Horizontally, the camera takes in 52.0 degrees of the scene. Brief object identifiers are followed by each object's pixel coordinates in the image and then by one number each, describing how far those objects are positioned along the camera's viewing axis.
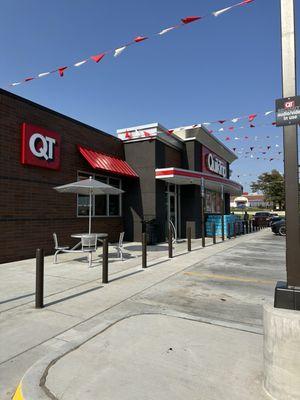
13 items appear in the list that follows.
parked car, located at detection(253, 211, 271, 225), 29.65
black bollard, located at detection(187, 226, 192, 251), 11.87
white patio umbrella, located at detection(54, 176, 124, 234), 9.26
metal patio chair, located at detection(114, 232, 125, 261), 9.54
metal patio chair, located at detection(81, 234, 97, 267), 9.17
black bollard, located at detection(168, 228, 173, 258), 10.25
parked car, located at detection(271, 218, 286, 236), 20.39
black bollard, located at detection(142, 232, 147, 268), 8.39
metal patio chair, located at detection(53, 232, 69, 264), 9.23
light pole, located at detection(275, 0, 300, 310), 2.85
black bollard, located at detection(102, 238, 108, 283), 6.75
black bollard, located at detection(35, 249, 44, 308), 5.14
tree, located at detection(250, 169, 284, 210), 69.56
